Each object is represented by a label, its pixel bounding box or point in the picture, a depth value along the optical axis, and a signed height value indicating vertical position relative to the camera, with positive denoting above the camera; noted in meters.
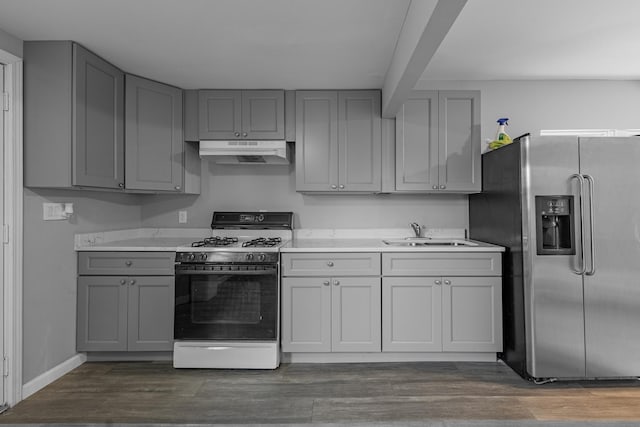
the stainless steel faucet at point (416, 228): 3.64 -0.09
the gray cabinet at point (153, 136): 3.19 +0.68
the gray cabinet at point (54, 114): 2.58 +0.68
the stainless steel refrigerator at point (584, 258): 2.65 -0.27
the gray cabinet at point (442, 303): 3.01 -0.64
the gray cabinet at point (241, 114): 3.44 +0.90
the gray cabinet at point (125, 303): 2.99 -0.64
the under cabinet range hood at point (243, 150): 3.35 +0.57
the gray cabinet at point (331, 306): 3.03 -0.66
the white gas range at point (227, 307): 2.94 -0.66
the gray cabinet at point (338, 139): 3.45 +0.68
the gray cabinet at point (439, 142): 3.38 +0.64
